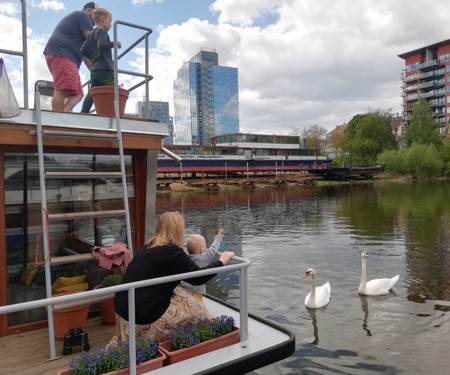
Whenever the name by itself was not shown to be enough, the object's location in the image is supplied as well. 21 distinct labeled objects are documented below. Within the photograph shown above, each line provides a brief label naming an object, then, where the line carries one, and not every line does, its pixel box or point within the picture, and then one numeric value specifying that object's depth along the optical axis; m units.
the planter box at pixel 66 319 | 4.46
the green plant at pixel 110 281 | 4.99
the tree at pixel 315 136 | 86.19
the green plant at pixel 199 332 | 3.72
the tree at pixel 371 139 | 80.69
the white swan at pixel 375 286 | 9.29
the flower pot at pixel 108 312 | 5.10
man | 5.87
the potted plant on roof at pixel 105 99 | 5.40
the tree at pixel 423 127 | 78.56
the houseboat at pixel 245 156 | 63.31
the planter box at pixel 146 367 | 3.30
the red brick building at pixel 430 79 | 90.94
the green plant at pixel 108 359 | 3.26
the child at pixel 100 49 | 5.62
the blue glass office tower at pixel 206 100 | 188.25
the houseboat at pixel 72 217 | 4.04
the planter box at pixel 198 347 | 3.62
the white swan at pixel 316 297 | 8.59
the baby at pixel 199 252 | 4.07
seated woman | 3.58
